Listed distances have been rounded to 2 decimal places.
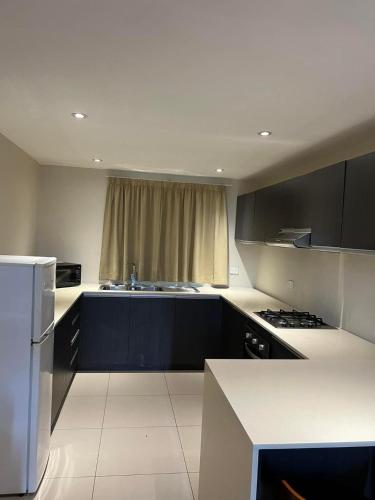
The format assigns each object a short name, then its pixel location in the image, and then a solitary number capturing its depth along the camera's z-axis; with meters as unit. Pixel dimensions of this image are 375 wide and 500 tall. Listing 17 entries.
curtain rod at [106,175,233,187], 4.33
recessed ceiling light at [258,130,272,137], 2.43
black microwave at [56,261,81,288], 3.87
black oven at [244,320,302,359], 2.33
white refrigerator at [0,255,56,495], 1.96
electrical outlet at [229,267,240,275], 4.65
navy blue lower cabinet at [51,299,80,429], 2.64
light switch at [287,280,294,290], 3.60
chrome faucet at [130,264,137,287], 4.34
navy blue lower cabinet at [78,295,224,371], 3.85
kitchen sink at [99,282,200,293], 4.22
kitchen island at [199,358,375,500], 1.19
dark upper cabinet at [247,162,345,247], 2.30
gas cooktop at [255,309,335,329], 2.71
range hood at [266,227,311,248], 2.63
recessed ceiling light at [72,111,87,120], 2.24
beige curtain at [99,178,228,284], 4.35
